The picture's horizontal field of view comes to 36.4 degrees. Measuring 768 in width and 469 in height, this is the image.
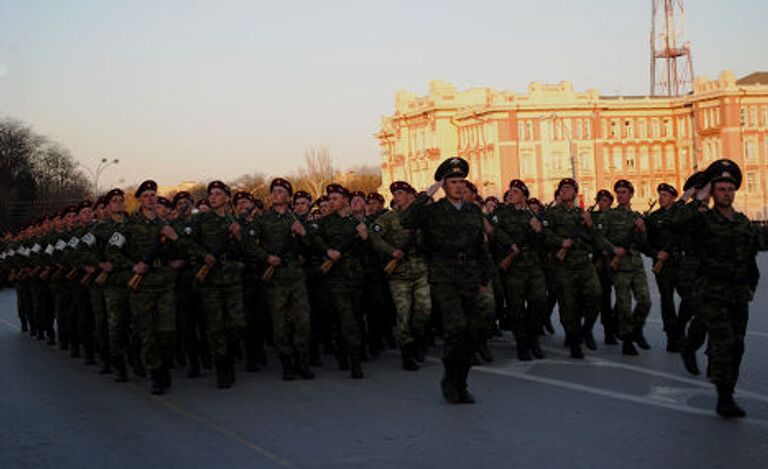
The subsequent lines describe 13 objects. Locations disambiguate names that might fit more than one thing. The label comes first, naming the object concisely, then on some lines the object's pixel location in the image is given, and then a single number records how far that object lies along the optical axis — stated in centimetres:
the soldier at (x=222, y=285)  1260
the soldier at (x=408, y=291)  1342
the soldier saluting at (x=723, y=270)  927
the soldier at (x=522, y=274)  1394
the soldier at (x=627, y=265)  1380
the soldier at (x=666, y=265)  1235
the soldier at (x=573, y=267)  1378
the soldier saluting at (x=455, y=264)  1050
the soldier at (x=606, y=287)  1522
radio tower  10612
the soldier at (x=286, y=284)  1289
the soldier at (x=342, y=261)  1311
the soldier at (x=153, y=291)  1233
